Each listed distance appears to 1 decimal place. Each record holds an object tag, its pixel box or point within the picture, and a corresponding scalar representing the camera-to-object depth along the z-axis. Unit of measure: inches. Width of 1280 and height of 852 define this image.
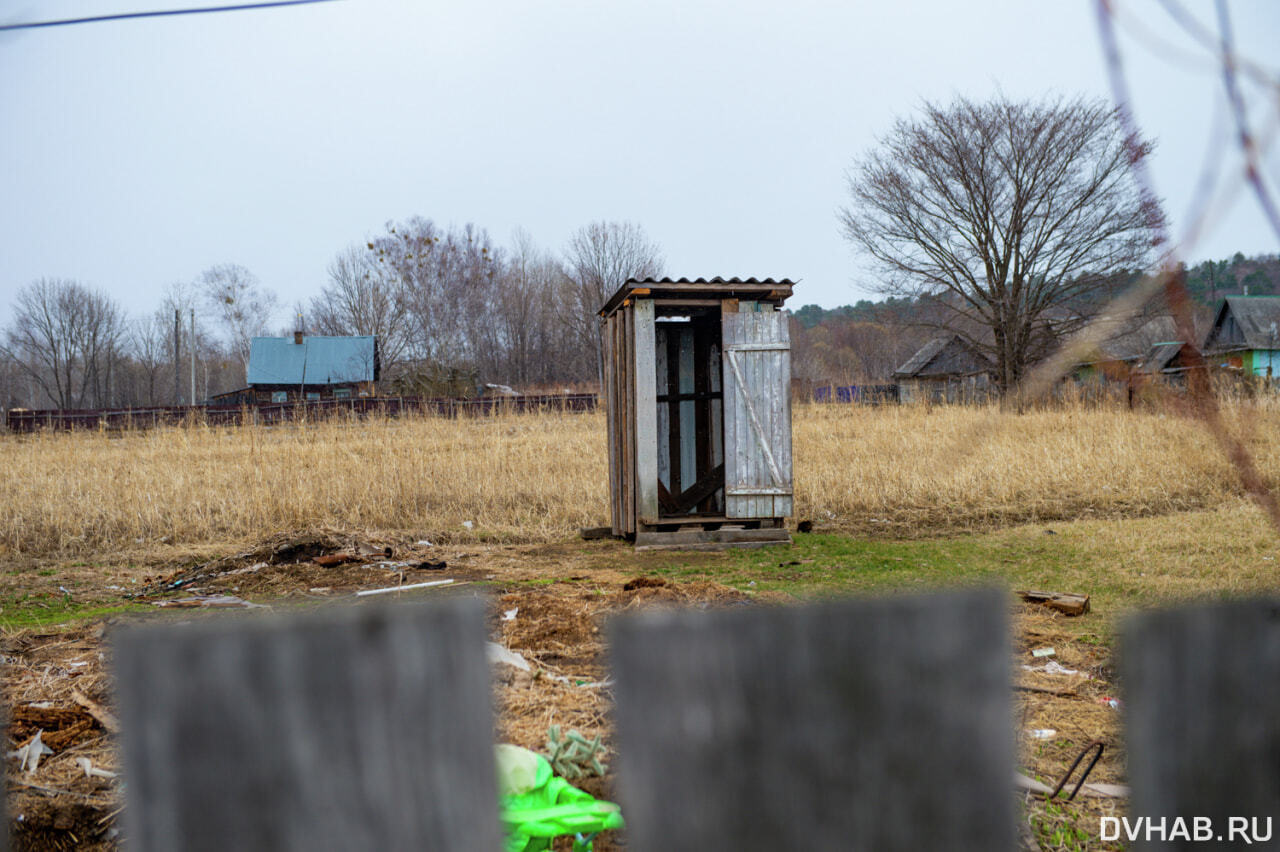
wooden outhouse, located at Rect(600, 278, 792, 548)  357.4
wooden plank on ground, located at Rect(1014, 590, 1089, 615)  218.2
